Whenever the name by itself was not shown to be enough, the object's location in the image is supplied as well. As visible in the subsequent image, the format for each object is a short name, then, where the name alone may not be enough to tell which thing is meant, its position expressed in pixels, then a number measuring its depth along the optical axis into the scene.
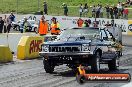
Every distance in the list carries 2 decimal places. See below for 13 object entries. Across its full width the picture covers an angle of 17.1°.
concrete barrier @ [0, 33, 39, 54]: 23.75
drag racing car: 13.43
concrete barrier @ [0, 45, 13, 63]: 18.84
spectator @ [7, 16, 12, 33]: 34.30
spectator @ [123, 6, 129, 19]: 42.69
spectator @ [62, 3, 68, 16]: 44.65
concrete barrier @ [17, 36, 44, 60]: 20.62
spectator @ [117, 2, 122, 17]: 42.94
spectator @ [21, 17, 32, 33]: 36.74
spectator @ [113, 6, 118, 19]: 42.81
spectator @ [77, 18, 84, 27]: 38.97
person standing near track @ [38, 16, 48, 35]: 26.44
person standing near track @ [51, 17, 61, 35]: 26.58
